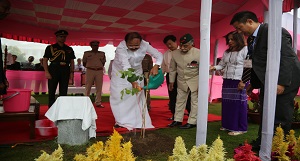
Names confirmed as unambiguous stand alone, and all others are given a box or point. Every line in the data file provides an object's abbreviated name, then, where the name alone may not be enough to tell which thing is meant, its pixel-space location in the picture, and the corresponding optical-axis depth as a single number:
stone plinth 2.80
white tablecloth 2.77
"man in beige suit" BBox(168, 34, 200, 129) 3.97
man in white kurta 3.44
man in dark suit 2.24
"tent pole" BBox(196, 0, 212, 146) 2.08
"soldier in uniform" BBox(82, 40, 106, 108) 6.39
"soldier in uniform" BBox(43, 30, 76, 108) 4.30
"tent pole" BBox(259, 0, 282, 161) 2.02
